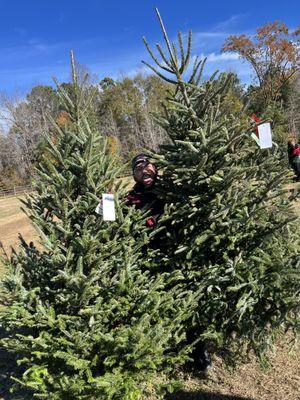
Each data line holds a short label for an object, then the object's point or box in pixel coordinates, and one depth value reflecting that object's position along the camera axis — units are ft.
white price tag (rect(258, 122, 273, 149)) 12.57
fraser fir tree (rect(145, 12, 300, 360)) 12.30
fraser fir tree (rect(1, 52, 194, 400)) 10.30
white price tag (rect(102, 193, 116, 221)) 11.49
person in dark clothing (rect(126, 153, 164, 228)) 13.25
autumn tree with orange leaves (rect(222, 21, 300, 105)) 135.23
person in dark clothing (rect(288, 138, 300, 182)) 48.21
